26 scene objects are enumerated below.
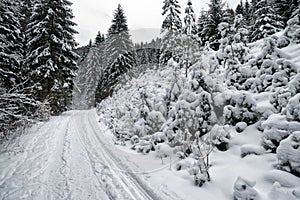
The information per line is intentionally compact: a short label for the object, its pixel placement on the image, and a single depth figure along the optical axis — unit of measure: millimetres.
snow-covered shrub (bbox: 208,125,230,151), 6126
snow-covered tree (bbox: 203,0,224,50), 25698
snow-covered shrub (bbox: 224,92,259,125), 6164
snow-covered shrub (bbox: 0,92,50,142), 6028
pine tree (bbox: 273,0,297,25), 21948
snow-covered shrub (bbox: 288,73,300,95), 5324
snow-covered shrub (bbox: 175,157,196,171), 6014
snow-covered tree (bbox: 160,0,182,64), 24344
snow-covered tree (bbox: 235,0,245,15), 41894
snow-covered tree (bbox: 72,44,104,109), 43969
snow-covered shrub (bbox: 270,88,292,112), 5434
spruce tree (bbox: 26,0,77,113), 17672
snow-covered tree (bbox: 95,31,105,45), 44078
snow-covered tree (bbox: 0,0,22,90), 12898
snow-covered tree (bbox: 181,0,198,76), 10500
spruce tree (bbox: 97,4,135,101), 26781
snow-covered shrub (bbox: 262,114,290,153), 4867
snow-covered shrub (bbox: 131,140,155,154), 8172
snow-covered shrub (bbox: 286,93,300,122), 4750
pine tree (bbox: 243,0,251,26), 36481
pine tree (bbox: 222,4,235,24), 25231
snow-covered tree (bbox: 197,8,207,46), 35012
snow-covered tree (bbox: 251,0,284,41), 18916
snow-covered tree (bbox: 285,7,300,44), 6953
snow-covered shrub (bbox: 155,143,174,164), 7324
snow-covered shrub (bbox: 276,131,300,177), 4262
